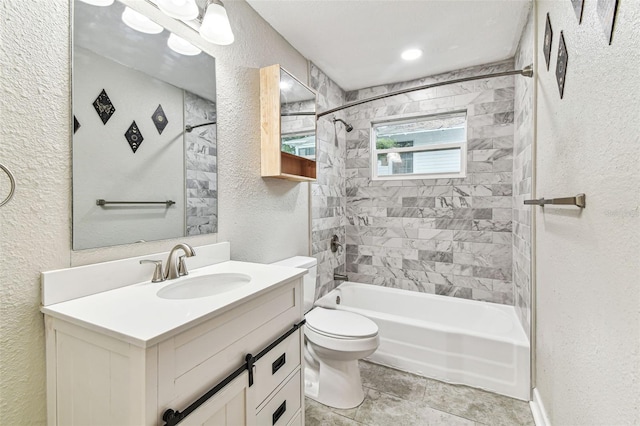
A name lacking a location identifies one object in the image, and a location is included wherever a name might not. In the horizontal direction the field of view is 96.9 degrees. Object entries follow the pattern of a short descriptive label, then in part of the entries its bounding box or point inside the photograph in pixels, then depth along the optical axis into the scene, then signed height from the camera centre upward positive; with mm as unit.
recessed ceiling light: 2352 +1322
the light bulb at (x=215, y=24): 1337 +889
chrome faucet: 1153 -238
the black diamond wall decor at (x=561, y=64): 1170 +621
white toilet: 1730 -878
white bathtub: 1894 -988
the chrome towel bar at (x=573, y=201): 973 +35
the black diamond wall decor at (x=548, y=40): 1419 +869
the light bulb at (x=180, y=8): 1205 +874
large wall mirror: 1040 +343
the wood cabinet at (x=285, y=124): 1833 +600
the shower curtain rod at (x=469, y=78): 1757 +883
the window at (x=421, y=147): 2758 +645
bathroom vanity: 723 -425
